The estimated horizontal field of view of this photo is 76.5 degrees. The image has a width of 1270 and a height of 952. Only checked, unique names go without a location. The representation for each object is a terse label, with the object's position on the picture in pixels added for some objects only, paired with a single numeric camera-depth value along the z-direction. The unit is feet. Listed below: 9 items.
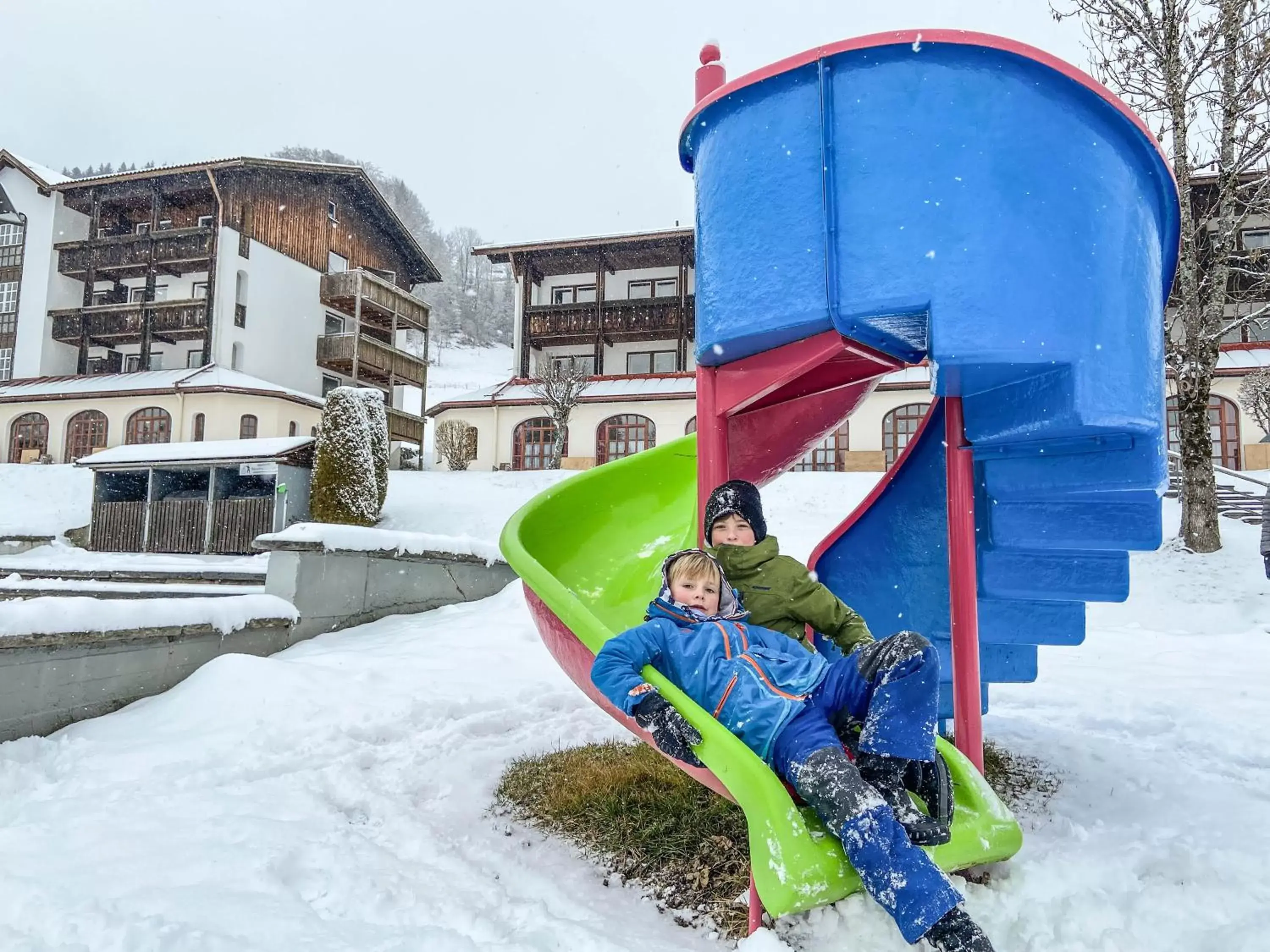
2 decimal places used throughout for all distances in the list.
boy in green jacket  9.58
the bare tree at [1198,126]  33.78
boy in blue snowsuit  6.59
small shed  44.78
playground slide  8.04
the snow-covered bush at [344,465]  42.45
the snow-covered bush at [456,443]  73.87
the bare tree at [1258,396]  52.06
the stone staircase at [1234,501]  40.63
